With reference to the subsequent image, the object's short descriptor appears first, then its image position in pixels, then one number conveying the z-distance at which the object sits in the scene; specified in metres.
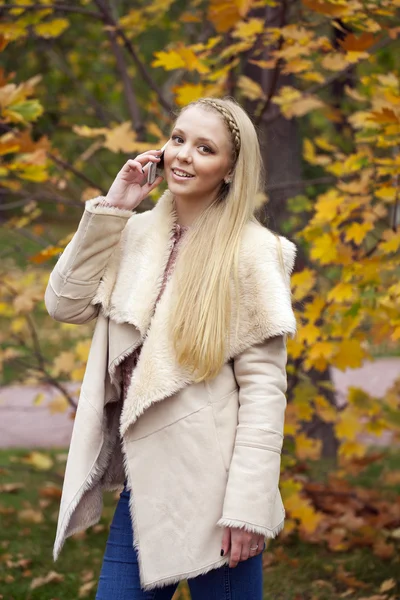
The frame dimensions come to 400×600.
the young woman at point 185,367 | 2.03
